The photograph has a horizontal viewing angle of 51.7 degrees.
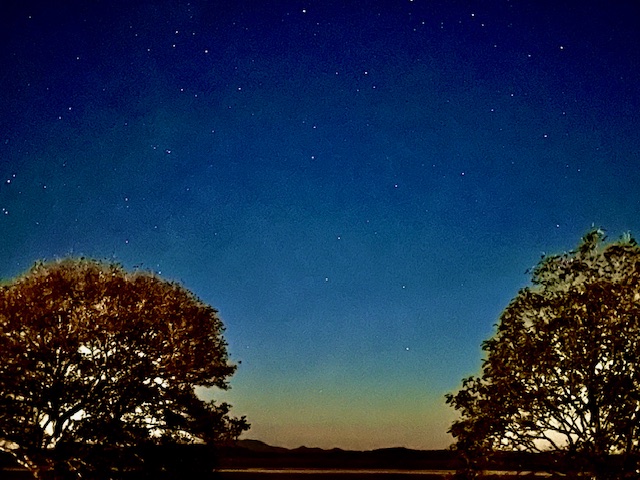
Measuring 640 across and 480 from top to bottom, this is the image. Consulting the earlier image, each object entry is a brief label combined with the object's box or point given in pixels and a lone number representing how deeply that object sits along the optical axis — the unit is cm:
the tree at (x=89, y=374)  2503
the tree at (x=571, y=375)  1980
